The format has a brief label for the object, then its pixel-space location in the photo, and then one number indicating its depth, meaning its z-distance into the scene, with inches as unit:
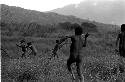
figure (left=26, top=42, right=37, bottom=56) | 778.6
